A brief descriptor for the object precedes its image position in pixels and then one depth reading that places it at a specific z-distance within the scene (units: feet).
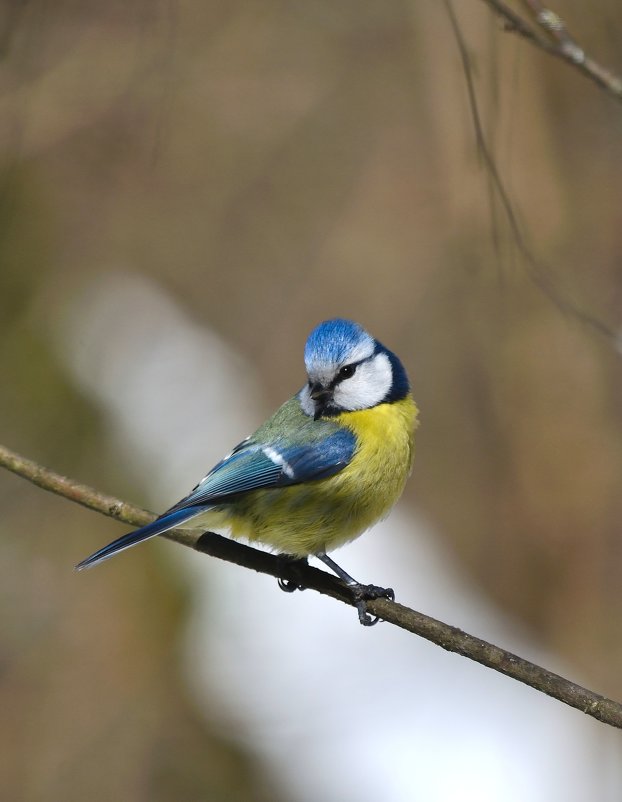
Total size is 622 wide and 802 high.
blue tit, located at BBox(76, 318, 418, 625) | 13.02
